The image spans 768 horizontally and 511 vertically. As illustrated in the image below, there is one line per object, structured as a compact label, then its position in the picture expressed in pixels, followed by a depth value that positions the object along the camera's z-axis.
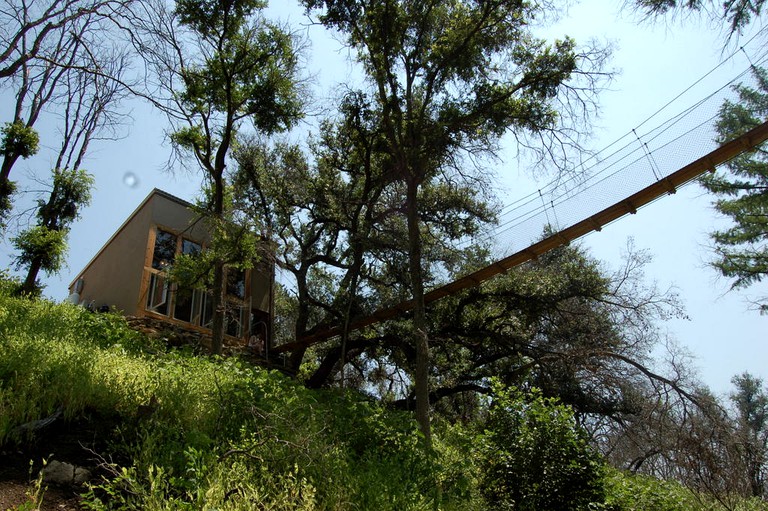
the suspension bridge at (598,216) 8.66
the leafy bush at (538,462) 5.80
